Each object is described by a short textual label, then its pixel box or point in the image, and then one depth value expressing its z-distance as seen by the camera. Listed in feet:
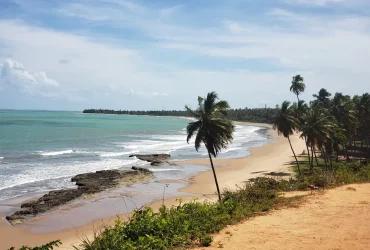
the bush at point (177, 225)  26.96
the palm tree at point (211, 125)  76.48
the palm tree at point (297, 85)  199.21
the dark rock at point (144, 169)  114.46
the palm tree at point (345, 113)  145.48
